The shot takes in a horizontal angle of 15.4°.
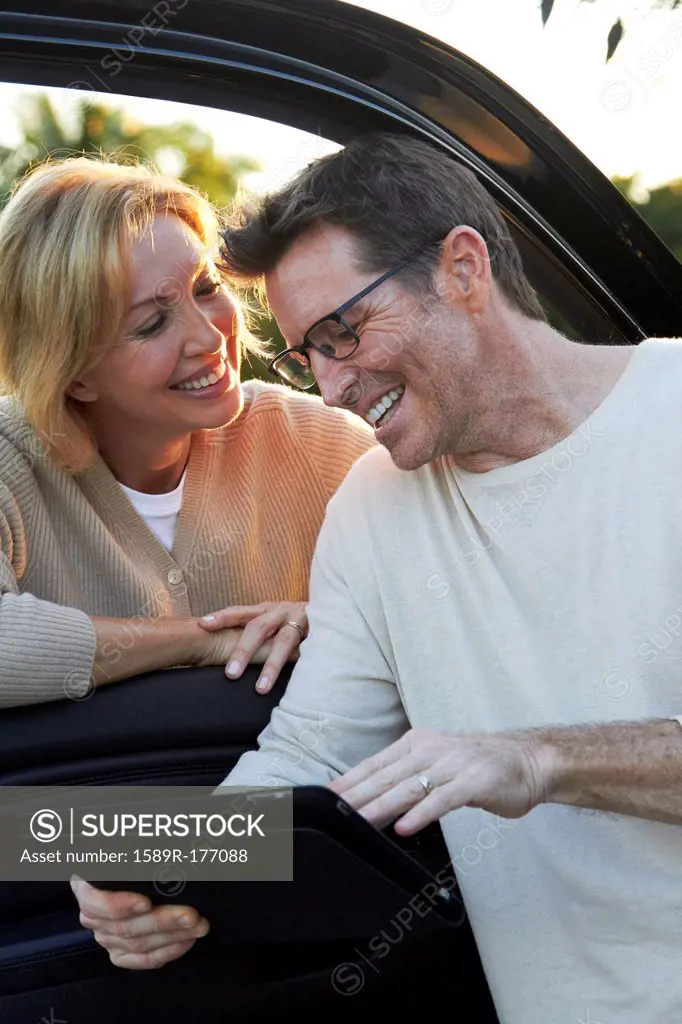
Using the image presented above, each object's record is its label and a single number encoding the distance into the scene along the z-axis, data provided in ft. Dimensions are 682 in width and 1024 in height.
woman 7.25
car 5.96
